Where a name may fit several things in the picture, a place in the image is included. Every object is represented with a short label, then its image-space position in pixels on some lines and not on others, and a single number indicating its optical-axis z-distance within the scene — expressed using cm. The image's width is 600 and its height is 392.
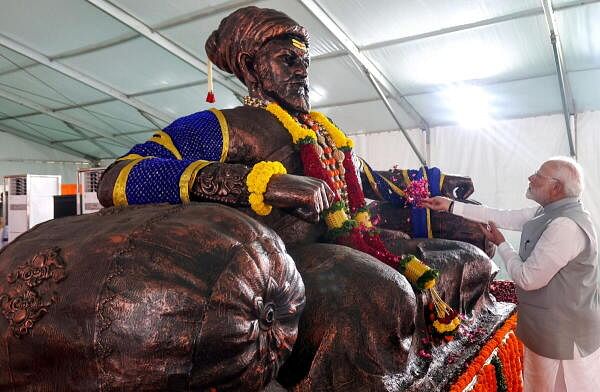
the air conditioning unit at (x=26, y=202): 727
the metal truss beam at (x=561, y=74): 478
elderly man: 226
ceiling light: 658
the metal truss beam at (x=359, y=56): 529
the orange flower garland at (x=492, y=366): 152
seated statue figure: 118
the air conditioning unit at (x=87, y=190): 649
